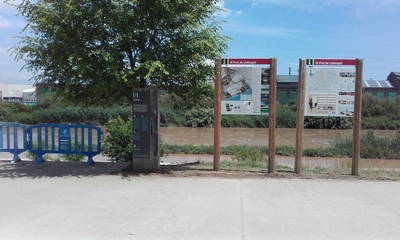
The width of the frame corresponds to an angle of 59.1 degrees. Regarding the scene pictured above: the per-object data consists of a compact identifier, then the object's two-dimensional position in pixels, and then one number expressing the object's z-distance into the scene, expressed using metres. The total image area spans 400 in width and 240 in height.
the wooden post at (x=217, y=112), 9.11
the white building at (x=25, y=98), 81.44
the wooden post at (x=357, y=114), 8.89
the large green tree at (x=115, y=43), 8.10
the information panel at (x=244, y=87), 9.34
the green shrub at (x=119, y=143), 10.80
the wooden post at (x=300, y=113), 9.03
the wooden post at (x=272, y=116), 9.08
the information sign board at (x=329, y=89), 9.10
